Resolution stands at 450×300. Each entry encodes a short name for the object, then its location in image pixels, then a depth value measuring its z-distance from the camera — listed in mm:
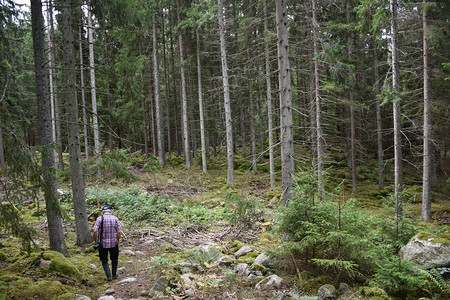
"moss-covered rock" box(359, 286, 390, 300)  4231
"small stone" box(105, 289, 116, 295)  5456
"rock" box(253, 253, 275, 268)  6098
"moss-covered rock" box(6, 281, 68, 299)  4542
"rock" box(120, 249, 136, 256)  8070
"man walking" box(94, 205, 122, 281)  6312
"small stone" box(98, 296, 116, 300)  5094
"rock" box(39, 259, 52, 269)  5981
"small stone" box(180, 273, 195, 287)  5327
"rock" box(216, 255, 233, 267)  6574
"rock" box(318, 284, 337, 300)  4477
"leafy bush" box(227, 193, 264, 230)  8055
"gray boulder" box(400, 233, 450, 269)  4875
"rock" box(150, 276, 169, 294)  5312
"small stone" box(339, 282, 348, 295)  4626
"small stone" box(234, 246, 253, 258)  7273
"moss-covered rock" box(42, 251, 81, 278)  5828
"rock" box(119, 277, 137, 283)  6094
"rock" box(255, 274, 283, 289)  5219
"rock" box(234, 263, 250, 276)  5955
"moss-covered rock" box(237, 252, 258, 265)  6607
